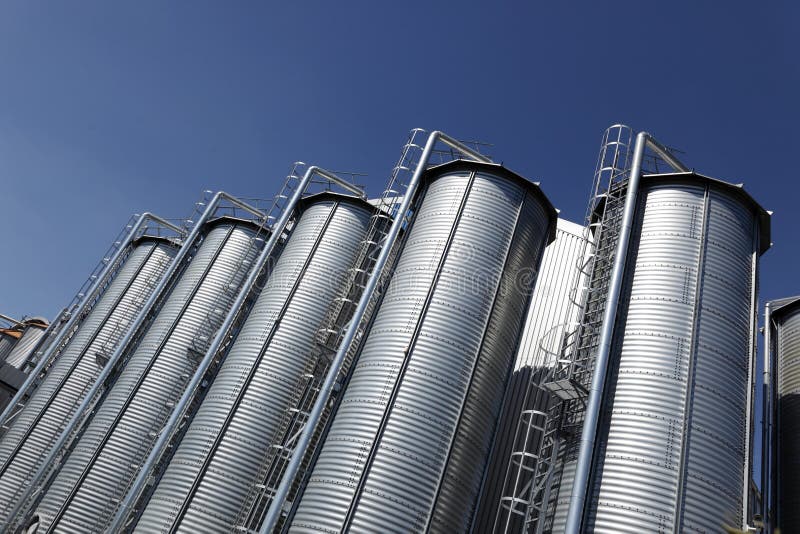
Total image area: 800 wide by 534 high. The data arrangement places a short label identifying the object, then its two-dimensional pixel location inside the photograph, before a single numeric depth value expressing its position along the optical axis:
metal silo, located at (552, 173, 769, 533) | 15.38
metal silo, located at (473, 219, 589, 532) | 23.29
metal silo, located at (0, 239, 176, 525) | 25.66
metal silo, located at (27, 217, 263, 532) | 22.77
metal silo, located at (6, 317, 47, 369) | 45.22
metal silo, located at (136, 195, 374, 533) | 20.06
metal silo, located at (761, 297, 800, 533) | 20.78
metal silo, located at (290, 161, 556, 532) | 16.91
